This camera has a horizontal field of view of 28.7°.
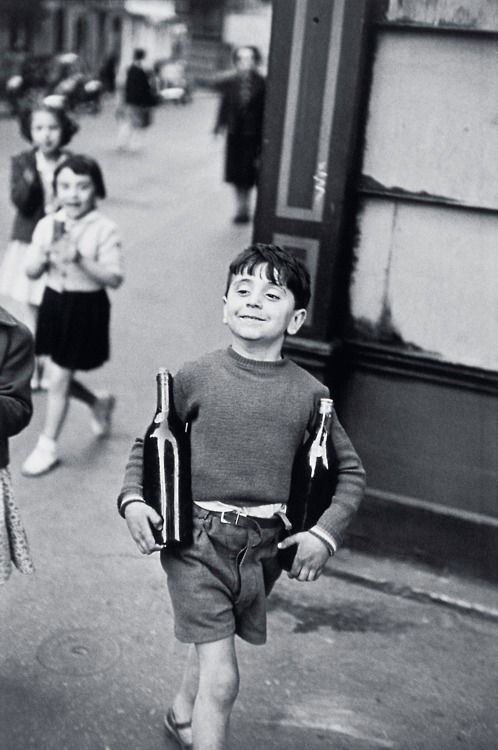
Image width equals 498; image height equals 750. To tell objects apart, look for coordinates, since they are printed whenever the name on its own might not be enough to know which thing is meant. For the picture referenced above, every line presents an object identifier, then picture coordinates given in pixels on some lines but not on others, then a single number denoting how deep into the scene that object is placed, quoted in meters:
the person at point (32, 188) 5.74
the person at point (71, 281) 4.90
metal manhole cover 3.45
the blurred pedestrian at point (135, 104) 18.53
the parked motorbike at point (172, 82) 33.94
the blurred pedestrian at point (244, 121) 11.24
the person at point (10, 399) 2.93
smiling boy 2.64
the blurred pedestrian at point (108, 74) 30.80
